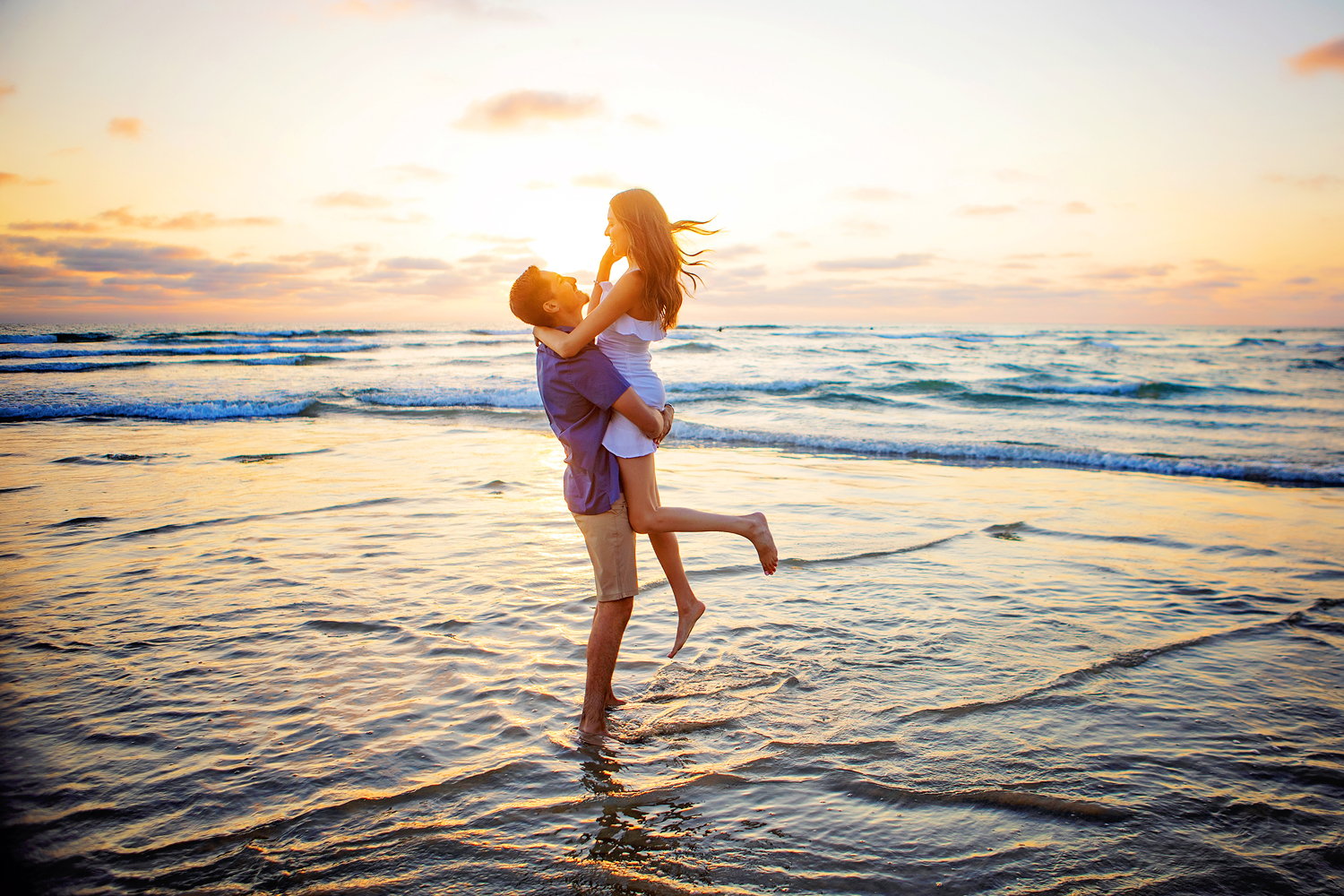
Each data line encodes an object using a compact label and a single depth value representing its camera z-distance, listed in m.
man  3.02
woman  2.99
